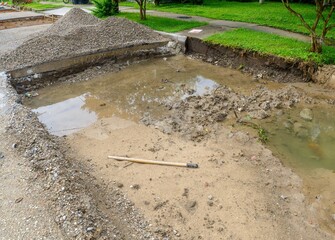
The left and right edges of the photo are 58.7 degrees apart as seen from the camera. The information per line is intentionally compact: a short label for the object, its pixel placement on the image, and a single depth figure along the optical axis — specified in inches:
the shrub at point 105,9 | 573.0
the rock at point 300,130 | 231.1
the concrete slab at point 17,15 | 668.1
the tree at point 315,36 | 301.7
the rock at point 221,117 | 248.4
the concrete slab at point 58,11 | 688.9
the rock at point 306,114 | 250.4
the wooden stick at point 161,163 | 193.8
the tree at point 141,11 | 494.7
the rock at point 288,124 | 239.8
